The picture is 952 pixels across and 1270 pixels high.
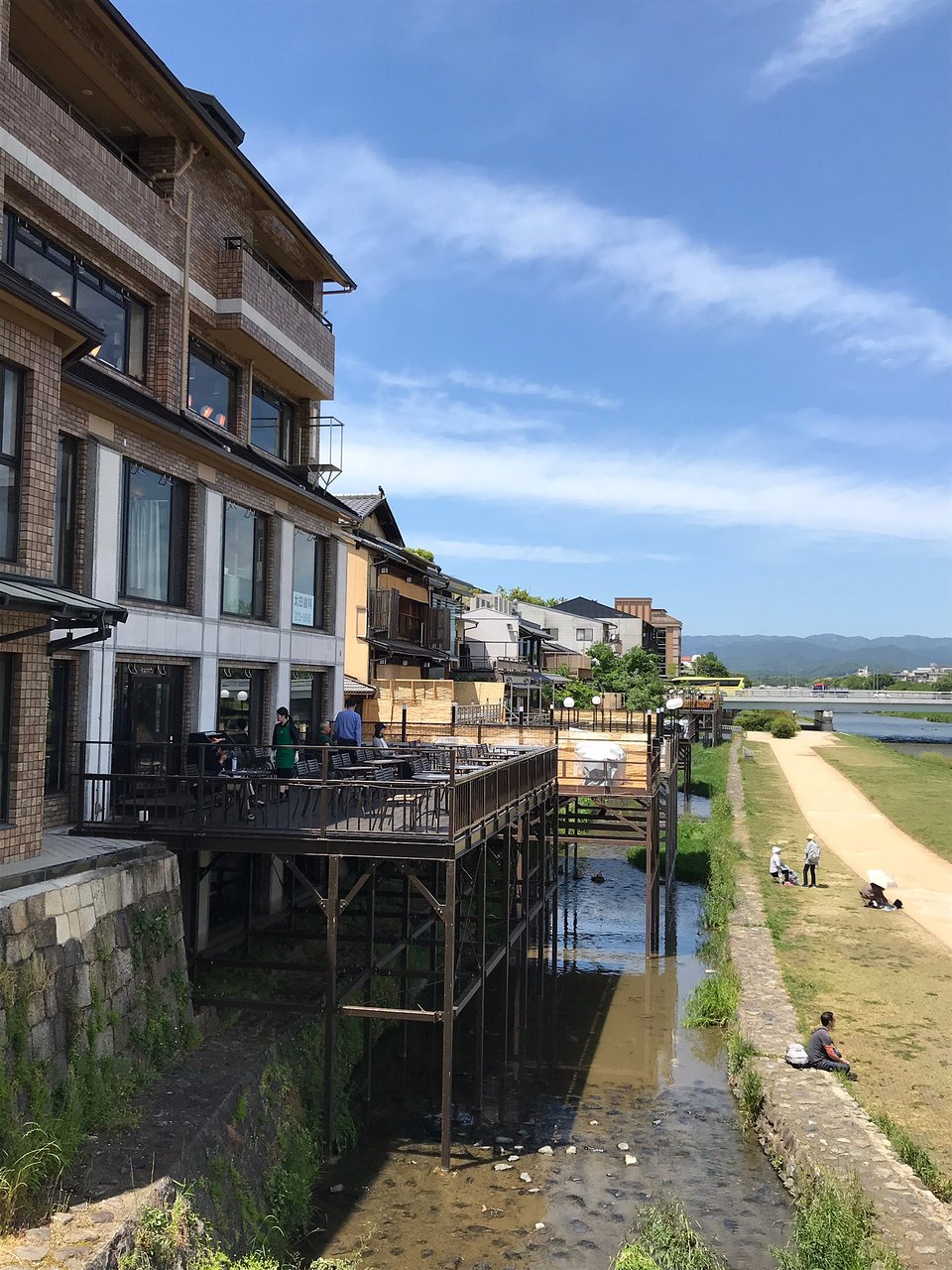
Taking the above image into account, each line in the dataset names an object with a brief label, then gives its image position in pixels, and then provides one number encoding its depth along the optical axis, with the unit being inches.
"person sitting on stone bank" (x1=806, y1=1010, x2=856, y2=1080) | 540.4
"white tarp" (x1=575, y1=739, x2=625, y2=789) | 910.4
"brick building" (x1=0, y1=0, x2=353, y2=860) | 447.5
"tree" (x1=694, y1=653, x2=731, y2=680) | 6117.1
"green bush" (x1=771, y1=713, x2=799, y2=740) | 3659.0
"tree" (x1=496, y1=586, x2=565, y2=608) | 4859.3
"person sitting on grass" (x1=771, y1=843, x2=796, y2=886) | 1078.4
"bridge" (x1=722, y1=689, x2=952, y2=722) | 5108.3
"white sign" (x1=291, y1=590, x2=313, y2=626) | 822.7
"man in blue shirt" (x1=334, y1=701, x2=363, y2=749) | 678.5
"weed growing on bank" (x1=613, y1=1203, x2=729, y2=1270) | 383.9
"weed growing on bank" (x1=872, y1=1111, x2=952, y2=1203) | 427.5
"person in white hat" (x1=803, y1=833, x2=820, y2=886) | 1054.4
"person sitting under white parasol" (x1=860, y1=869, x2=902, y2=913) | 959.6
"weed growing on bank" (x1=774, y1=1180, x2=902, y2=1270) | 361.1
